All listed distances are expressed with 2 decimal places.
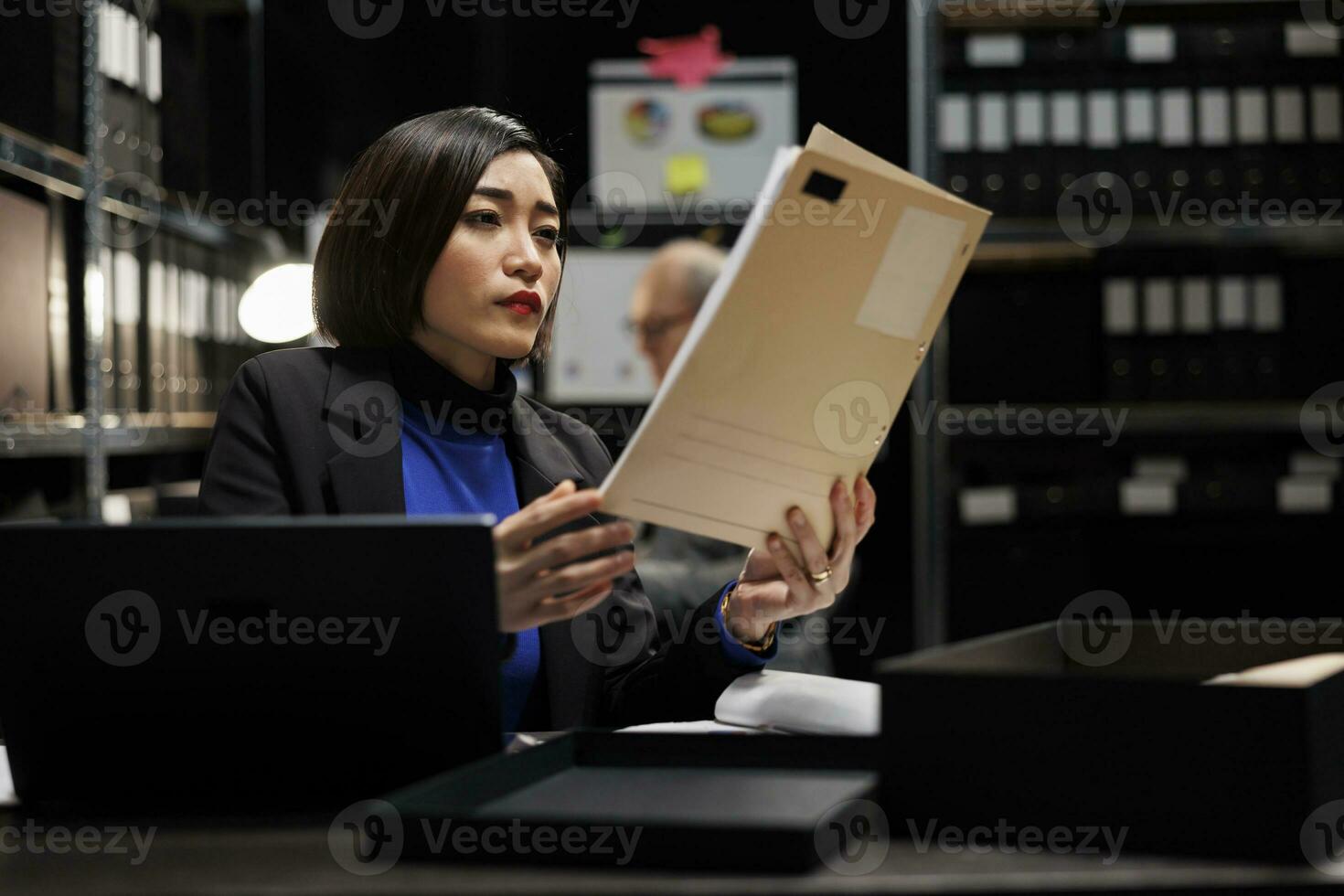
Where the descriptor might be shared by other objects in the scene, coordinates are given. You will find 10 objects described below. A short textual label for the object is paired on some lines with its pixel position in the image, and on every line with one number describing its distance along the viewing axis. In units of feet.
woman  8.46
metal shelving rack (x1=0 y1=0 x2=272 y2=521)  14.51
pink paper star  22.98
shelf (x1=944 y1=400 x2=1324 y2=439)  20.24
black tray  4.64
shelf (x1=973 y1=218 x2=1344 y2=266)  20.51
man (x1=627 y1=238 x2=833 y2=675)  16.10
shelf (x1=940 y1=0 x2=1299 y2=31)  21.16
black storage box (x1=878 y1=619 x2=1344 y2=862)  4.75
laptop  5.45
